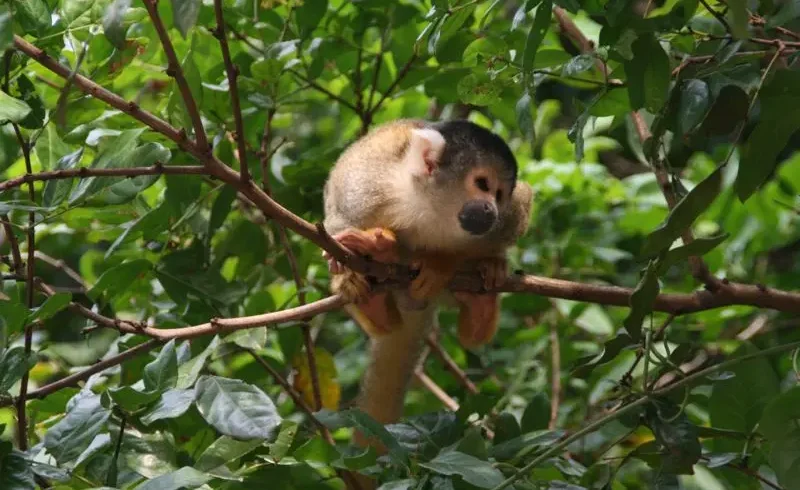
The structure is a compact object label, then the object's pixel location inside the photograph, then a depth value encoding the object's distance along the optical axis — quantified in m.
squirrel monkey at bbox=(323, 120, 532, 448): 3.07
